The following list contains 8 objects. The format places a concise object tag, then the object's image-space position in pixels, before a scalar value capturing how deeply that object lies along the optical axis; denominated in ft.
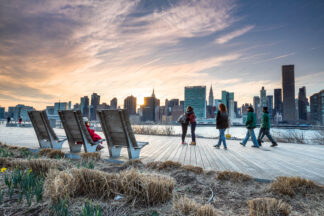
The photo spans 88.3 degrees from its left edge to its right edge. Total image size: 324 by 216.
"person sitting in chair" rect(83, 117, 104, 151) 14.58
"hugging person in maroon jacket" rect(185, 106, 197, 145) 21.84
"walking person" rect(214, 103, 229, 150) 19.86
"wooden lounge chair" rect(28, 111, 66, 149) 14.64
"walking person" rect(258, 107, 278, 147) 22.62
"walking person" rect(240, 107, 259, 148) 20.90
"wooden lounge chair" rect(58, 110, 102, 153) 12.39
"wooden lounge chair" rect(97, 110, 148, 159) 11.01
